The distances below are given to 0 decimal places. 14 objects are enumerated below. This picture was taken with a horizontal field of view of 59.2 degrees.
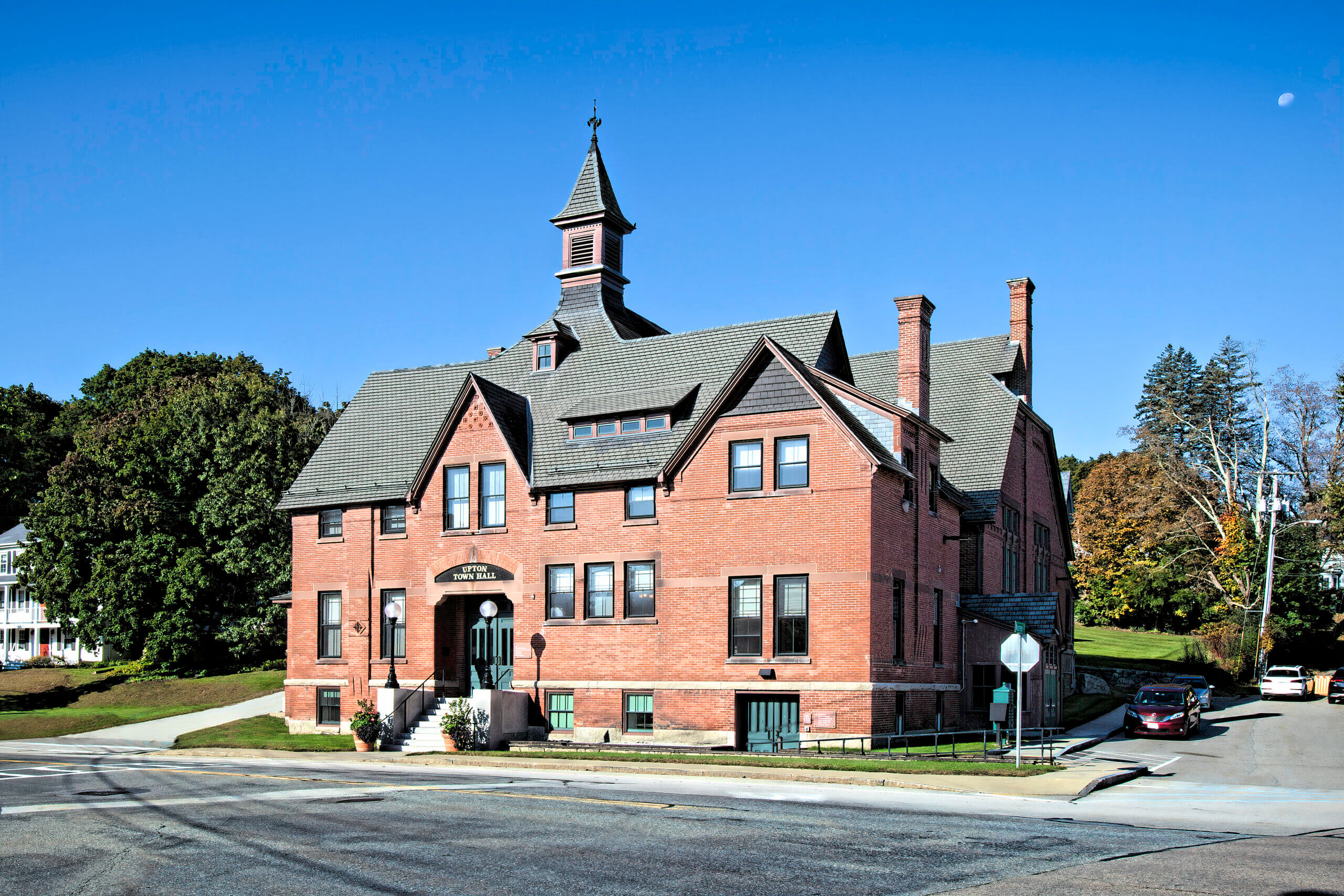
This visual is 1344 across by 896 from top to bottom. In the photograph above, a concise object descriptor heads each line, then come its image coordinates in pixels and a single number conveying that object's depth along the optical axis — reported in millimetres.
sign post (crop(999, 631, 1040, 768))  23188
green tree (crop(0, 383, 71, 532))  86438
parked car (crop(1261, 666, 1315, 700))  53188
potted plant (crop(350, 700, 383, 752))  33125
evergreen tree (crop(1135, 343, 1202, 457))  105062
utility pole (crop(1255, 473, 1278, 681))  60312
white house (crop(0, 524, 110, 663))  85500
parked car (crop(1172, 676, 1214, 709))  48094
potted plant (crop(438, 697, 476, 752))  31844
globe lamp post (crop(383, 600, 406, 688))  34062
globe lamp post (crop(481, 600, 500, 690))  33094
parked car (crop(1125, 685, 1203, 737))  35906
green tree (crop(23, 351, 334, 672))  52844
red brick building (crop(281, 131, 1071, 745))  30938
